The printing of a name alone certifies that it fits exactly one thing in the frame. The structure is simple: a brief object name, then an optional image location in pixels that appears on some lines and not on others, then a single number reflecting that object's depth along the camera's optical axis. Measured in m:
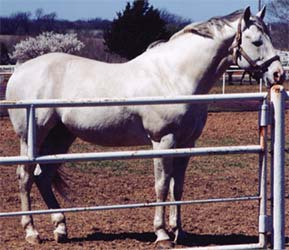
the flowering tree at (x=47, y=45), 57.15
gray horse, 7.95
